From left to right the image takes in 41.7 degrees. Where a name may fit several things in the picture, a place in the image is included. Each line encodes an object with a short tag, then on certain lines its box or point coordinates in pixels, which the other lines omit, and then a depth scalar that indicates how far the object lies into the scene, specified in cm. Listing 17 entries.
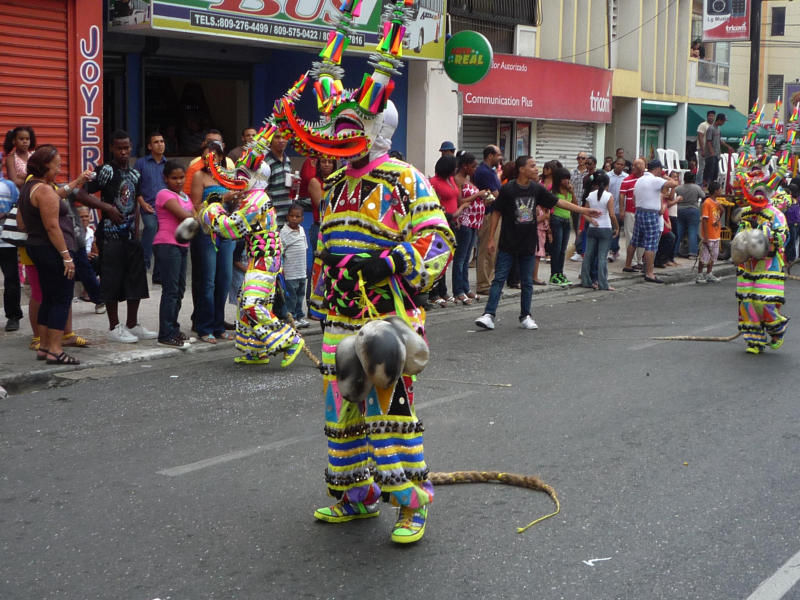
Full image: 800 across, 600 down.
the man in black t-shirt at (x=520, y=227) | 1129
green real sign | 1805
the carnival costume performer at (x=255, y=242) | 898
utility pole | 2259
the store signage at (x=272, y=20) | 1376
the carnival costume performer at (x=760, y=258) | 970
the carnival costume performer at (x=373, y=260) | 481
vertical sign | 1325
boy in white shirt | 1068
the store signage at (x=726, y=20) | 2303
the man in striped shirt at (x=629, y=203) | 1753
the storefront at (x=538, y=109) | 2273
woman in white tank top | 1509
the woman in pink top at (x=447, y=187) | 1291
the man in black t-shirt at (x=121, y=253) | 988
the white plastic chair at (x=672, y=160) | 2721
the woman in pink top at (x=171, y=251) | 977
